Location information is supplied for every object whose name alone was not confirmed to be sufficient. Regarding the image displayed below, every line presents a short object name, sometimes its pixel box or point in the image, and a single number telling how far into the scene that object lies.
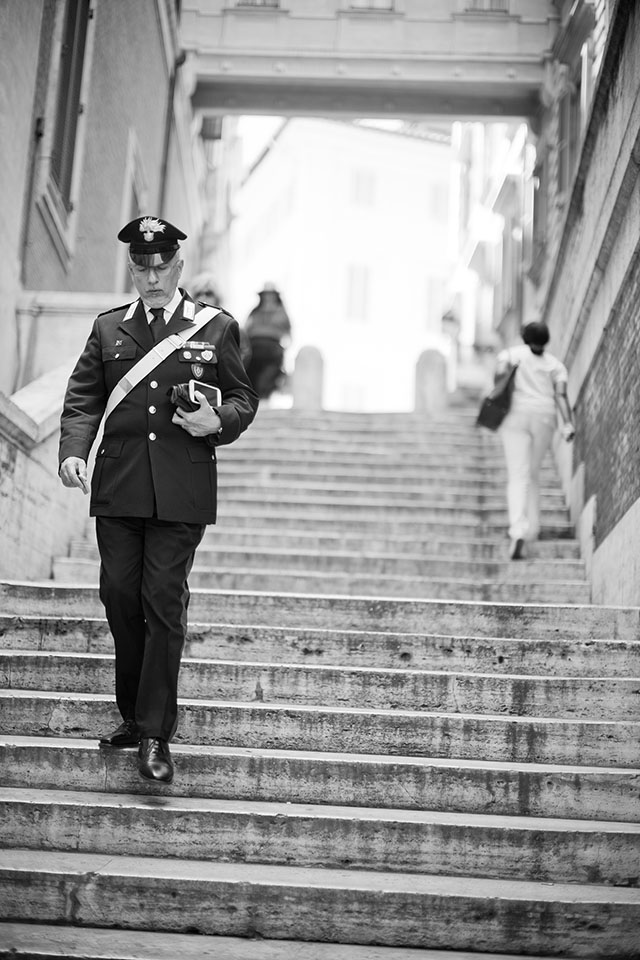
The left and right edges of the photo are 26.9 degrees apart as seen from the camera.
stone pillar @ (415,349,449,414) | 15.76
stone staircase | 3.94
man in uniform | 4.51
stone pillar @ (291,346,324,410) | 15.84
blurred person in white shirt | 8.63
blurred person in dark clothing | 14.26
